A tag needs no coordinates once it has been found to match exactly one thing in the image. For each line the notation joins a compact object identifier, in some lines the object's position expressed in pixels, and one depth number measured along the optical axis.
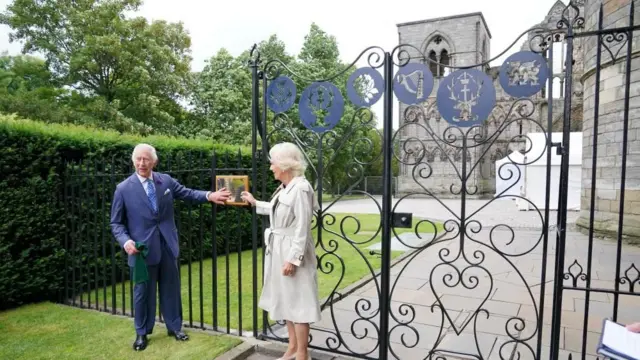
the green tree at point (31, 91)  15.94
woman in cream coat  2.85
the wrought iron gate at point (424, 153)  2.76
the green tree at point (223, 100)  19.72
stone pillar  8.62
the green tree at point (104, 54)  17.69
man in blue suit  3.54
